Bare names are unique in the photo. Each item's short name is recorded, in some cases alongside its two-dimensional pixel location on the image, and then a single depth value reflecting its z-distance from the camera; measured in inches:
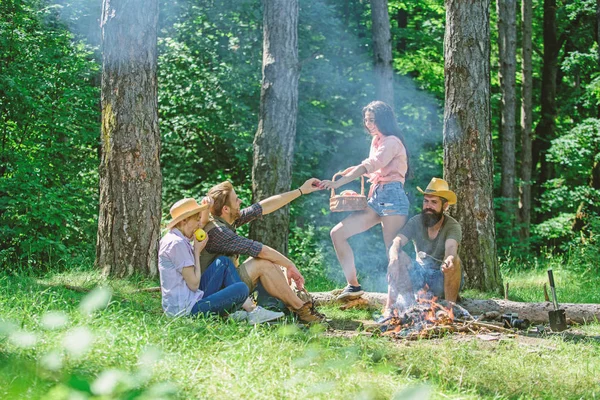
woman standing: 327.6
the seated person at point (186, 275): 258.8
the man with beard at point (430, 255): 308.3
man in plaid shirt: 285.6
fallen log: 319.9
